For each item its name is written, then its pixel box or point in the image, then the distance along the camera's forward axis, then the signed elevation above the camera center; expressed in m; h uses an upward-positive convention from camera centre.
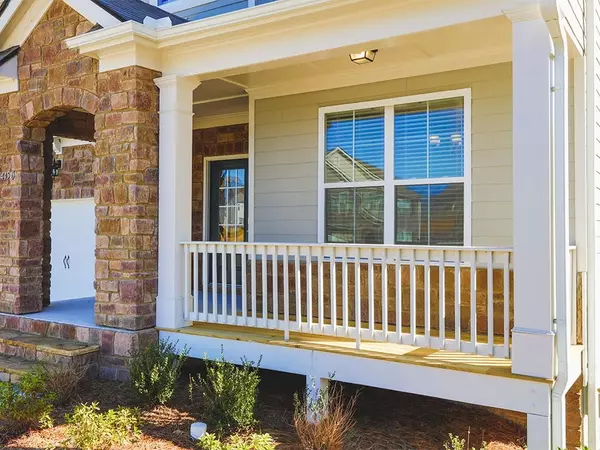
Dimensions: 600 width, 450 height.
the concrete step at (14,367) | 5.03 -1.21
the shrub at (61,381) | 4.56 -1.21
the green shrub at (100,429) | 3.61 -1.32
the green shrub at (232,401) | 4.00 -1.21
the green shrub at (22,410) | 4.05 -1.29
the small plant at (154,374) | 4.41 -1.12
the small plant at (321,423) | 3.65 -1.29
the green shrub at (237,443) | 3.52 -1.35
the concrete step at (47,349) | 5.00 -1.06
